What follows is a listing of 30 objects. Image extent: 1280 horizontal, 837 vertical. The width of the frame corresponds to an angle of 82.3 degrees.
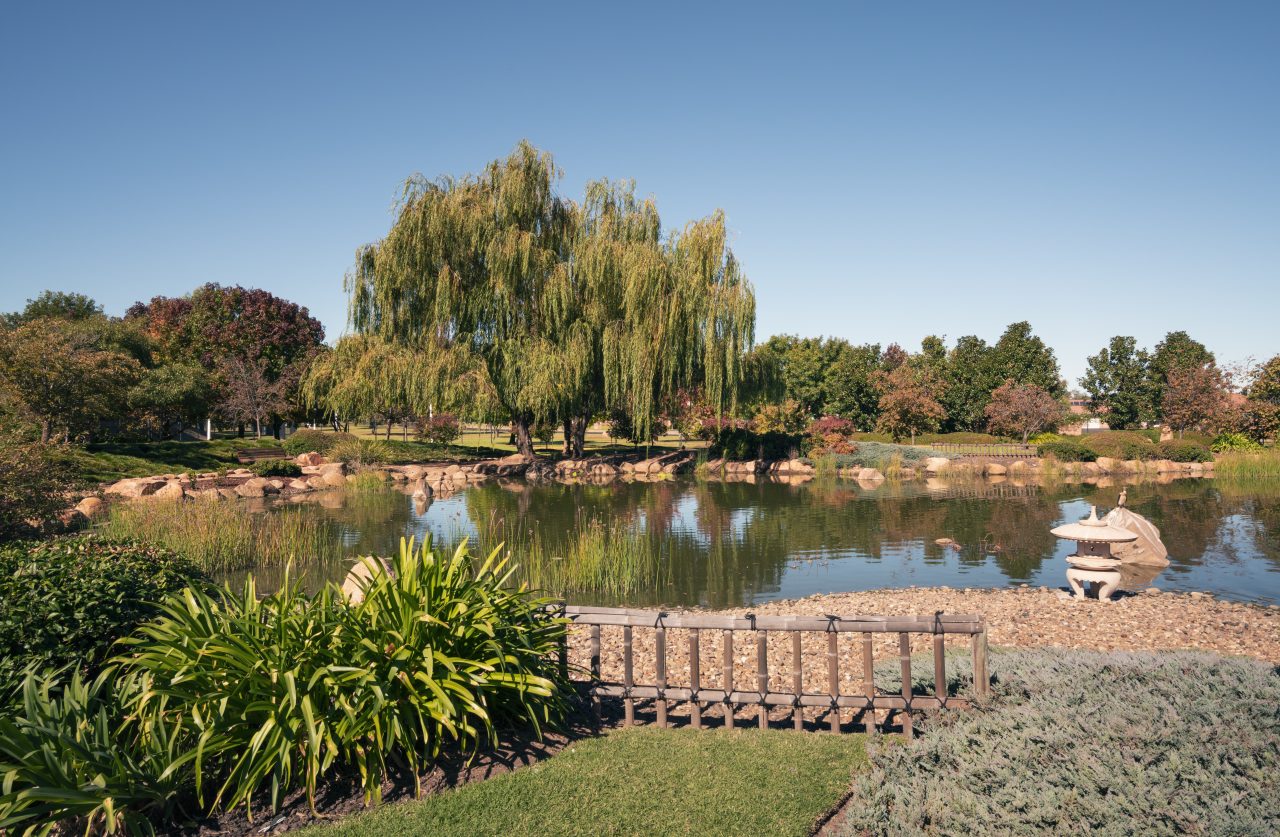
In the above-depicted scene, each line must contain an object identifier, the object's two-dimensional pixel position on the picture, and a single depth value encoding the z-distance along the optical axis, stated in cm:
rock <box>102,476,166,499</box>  2182
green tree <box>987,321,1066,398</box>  4588
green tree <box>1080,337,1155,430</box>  4886
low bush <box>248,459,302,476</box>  2661
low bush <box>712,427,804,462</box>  3262
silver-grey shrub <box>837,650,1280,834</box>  330
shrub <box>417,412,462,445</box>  3925
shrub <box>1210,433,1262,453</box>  3247
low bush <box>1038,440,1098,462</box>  3150
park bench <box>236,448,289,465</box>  3072
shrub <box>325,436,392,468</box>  3006
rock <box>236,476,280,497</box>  2389
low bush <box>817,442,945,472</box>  3131
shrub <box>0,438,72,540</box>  1167
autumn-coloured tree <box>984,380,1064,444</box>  4000
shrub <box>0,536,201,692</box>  477
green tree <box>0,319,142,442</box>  2308
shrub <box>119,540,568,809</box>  423
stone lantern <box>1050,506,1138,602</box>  982
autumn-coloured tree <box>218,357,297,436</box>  3822
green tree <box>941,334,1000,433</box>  4488
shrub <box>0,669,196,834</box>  370
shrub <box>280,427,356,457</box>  3209
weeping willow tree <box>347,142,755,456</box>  2612
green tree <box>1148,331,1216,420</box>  4669
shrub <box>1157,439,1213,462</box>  3144
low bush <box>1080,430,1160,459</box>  3151
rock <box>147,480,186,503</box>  2096
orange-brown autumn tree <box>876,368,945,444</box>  3881
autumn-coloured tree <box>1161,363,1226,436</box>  3822
